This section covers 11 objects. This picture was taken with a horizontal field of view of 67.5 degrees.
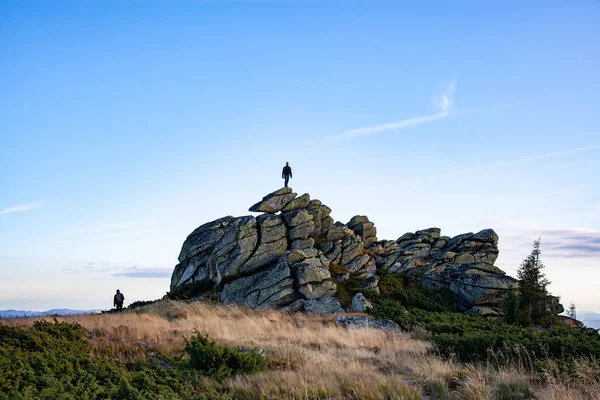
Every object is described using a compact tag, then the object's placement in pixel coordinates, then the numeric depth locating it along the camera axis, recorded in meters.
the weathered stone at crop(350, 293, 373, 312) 29.72
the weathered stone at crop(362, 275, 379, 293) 32.69
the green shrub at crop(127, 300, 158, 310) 34.62
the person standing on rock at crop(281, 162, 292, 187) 39.84
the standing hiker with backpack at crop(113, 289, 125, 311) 32.81
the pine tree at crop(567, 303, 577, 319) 34.62
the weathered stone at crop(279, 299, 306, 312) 29.27
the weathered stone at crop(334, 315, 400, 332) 24.69
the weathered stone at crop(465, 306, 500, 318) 31.52
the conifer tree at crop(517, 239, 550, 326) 30.77
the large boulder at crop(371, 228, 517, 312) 32.81
